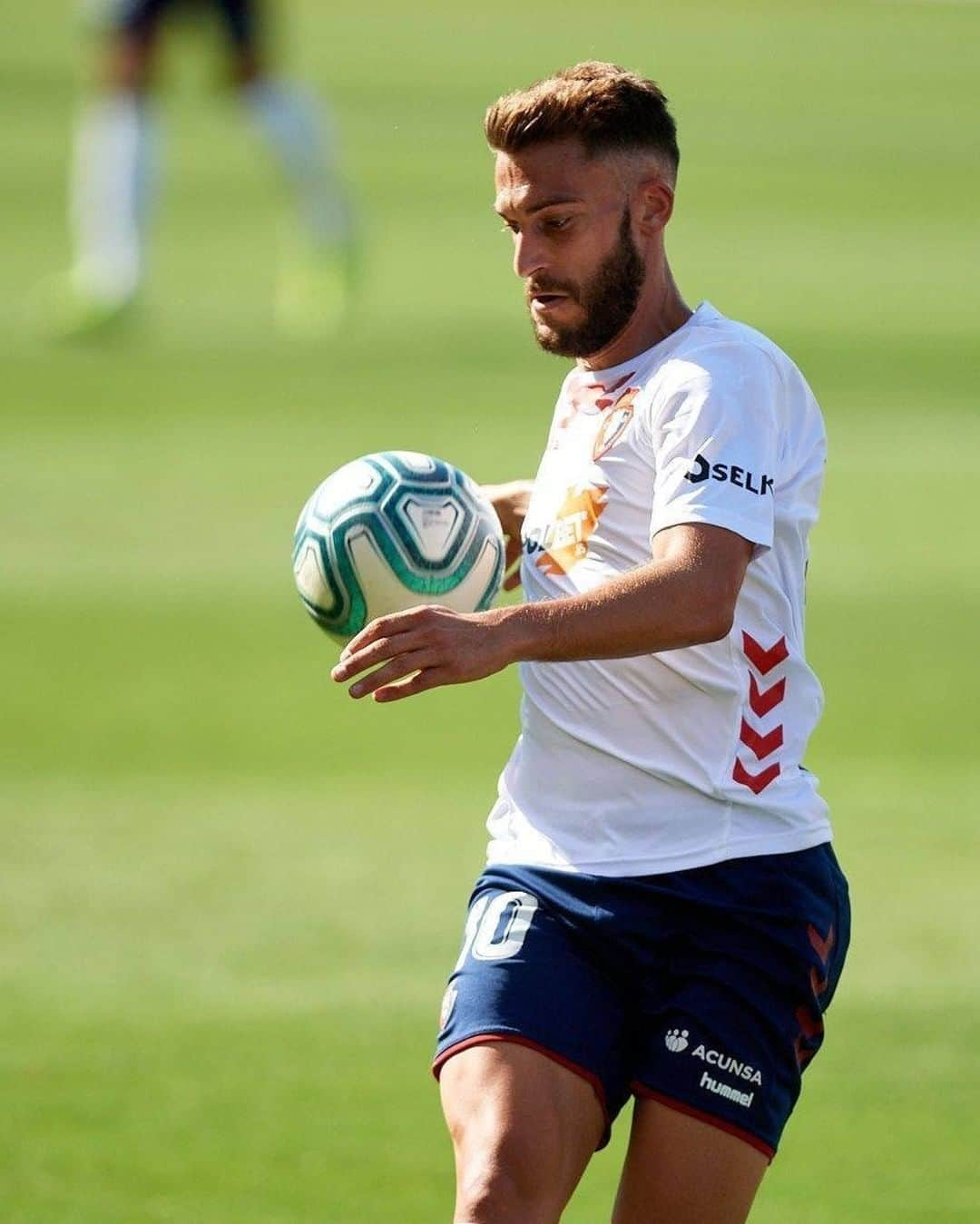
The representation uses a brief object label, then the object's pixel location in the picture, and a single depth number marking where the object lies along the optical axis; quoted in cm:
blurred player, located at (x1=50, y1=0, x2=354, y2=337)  3497
